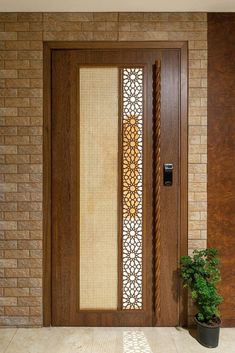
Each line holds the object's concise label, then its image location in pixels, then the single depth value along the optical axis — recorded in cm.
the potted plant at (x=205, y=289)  209
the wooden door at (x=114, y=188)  231
